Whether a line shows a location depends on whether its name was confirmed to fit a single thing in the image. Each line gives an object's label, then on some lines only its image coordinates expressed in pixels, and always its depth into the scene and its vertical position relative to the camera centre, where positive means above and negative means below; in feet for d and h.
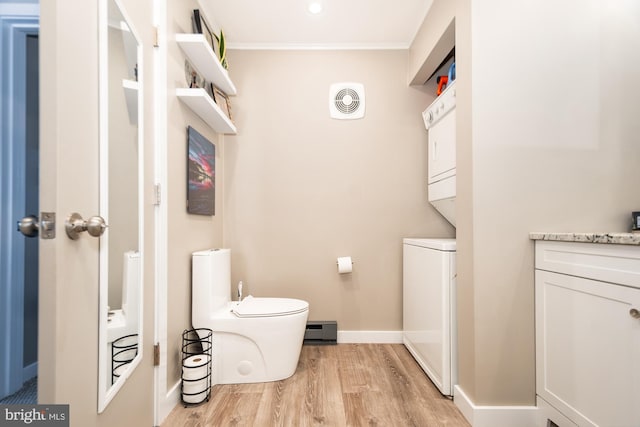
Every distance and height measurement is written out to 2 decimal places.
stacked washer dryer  5.47 -1.28
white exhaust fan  8.34 +3.18
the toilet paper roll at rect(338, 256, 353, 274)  7.93 -1.32
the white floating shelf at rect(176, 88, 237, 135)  5.45 +2.20
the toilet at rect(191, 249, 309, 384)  5.89 -2.32
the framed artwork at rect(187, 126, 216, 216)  5.94 +0.90
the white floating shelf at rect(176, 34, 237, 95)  5.38 +3.13
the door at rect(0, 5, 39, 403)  2.91 +0.36
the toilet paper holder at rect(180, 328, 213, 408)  5.30 -2.82
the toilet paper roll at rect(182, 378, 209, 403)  5.30 -3.13
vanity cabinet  3.38 -1.53
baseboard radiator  8.00 -3.15
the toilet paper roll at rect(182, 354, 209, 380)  5.33 -2.74
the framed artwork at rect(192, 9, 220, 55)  6.03 +3.99
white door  2.25 +0.14
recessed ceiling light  6.80 +4.80
